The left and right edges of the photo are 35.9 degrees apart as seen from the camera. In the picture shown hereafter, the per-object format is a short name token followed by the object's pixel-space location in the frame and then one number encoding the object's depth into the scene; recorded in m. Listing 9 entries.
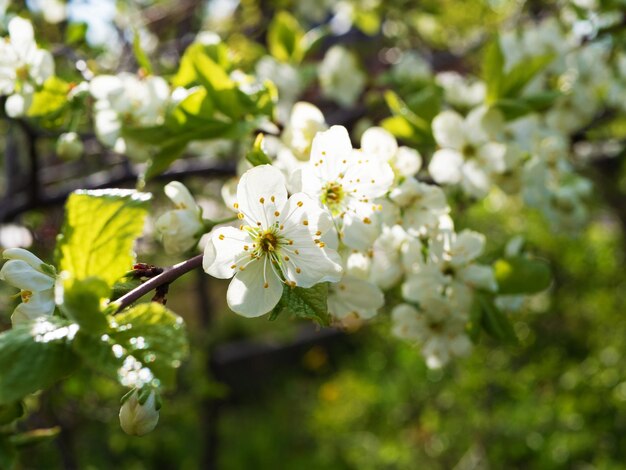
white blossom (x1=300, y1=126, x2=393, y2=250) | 0.22
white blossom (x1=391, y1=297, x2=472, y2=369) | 0.25
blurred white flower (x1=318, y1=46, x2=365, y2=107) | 0.45
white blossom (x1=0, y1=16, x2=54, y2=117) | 0.26
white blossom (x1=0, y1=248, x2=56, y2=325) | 0.19
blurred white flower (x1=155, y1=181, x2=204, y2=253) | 0.22
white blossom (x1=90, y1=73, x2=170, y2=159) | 0.26
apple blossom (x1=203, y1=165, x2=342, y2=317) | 0.20
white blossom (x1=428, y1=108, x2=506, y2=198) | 0.27
